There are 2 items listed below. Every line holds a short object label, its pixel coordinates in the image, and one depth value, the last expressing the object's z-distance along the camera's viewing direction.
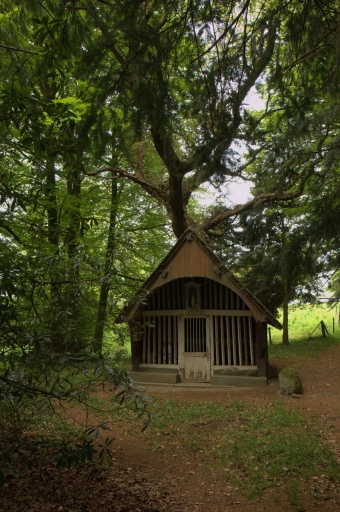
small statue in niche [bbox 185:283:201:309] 12.79
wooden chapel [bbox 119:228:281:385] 12.03
